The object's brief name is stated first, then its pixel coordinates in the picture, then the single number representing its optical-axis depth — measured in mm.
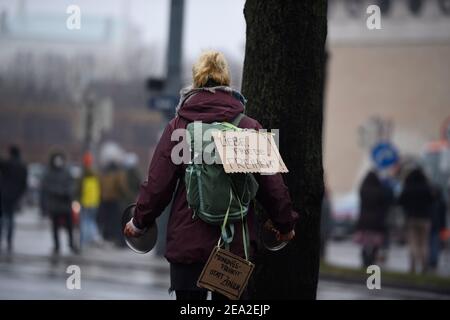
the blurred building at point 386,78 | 45312
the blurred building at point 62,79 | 68188
